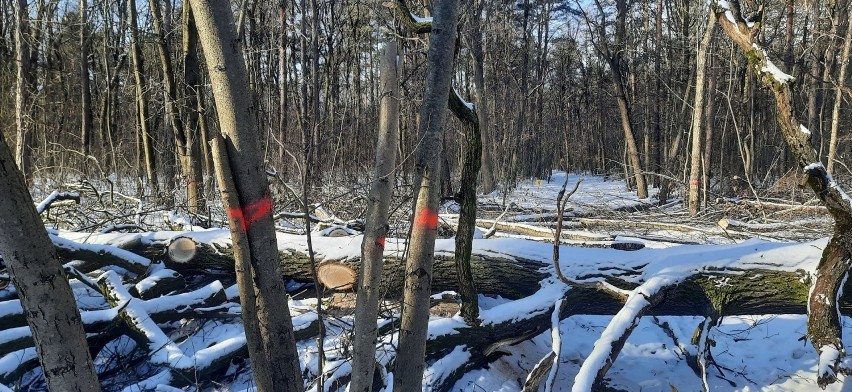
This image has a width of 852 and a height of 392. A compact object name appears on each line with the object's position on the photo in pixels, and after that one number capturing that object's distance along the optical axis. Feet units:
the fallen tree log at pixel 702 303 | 13.55
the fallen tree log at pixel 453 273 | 15.21
